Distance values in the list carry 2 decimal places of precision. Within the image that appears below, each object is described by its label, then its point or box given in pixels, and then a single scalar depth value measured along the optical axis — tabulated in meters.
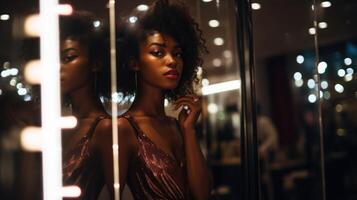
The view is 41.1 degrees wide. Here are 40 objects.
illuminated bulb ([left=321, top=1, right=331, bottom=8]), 1.96
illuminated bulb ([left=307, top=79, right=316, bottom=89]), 2.04
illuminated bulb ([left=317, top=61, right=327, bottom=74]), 1.96
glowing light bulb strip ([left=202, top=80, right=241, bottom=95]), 1.68
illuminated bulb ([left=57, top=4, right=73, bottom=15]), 1.29
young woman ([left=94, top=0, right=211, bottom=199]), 1.40
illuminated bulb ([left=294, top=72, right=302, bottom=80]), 2.23
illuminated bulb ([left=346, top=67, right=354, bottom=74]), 1.95
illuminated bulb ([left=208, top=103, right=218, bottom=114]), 2.37
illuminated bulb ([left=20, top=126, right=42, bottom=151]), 1.23
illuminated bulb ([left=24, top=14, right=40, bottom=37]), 1.25
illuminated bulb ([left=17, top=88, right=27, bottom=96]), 1.26
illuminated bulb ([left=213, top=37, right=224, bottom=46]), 1.79
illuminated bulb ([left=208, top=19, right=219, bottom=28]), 1.70
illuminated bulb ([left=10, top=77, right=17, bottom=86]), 1.27
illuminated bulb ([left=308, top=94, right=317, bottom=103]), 2.04
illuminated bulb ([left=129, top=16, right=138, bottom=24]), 1.43
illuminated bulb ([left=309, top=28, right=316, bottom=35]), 1.84
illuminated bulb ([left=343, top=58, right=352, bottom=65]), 2.02
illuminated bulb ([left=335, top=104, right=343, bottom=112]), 2.12
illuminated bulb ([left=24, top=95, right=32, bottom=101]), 1.25
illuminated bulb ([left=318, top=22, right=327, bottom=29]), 1.99
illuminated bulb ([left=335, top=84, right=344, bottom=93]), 2.06
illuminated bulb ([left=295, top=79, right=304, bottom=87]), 2.20
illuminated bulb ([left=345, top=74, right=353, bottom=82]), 1.95
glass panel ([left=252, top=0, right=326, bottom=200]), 1.95
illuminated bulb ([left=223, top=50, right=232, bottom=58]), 2.11
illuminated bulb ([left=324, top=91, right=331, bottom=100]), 2.12
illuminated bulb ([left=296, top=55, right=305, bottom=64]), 2.14
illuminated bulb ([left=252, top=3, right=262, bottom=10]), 1.79
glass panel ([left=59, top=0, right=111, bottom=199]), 1.29
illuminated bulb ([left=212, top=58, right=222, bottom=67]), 1.82
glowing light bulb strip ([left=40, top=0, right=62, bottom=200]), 1.23
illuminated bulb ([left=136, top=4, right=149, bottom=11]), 1.45
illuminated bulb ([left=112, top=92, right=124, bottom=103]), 1.38
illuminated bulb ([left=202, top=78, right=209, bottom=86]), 1.62
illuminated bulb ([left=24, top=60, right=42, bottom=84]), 1.24
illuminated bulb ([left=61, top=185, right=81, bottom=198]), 1.26
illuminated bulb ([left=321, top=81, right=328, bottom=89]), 2.06
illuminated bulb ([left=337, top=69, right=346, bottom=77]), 2.01
